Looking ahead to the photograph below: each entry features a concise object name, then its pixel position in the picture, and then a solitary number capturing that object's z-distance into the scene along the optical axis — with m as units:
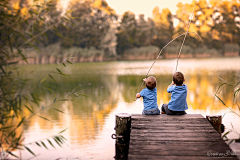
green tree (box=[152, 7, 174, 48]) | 51.56
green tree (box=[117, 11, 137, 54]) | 47.75
